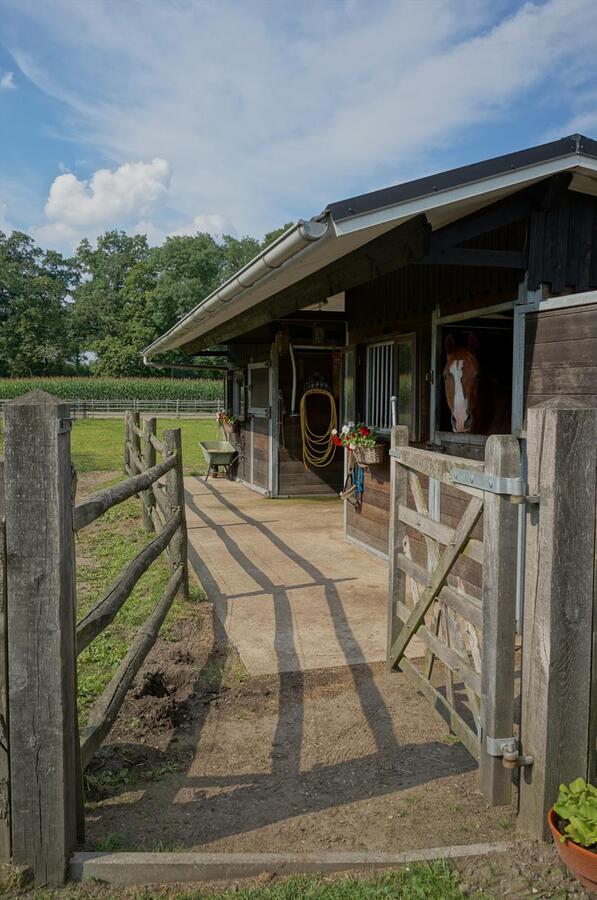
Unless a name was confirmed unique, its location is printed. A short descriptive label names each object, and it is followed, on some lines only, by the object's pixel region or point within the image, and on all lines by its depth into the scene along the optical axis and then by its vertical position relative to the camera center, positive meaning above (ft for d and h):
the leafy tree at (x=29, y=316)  173.17 +21.75
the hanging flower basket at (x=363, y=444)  18.48 -1.26
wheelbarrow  37.17 -3.06
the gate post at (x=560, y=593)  6.39 -1.87
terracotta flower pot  5.71 -3.98
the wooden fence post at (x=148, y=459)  21.85 -1.98
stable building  10.94 +2.36
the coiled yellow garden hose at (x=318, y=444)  29.60 -2.02
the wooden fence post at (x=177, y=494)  15.56 -2.27
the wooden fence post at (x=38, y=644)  6.06 -2.23
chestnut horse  14.40 +0.10
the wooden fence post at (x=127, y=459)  36.20 -3.42
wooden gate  6.98 -2.51
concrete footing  6.16 -4.31
